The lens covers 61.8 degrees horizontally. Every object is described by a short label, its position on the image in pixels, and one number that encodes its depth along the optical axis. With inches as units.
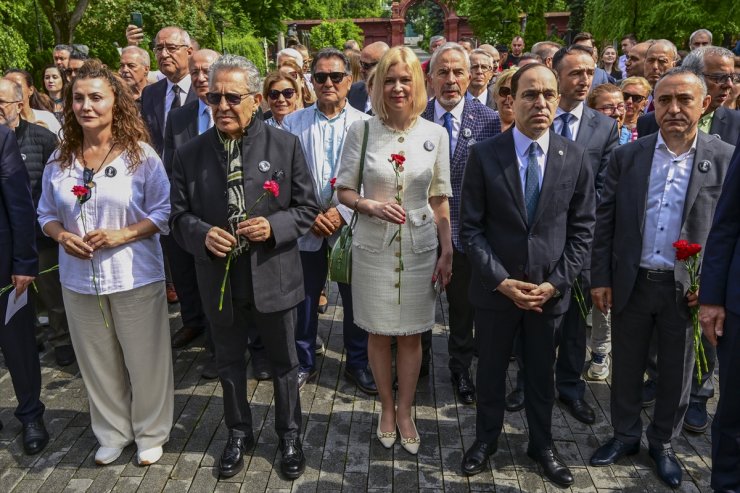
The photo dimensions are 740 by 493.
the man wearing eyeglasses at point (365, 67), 267.9
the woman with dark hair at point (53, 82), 331.0
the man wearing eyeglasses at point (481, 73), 261.3
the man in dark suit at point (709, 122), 175.9
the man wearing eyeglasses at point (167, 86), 238.1
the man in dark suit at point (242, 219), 140.7
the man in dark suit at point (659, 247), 142.3
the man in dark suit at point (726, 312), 119.8
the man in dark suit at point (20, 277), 156.0
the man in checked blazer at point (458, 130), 182.5
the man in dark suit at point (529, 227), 140.0
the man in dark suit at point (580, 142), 177.5
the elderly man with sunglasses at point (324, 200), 189.2
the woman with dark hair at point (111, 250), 147.1
